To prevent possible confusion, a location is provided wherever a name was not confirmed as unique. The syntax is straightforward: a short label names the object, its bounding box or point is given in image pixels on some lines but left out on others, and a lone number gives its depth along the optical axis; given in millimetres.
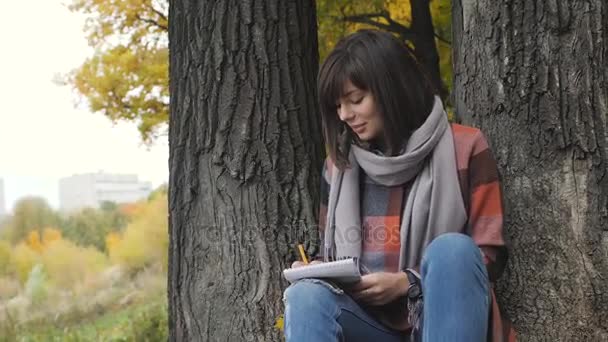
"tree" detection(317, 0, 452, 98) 6699
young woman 2207
